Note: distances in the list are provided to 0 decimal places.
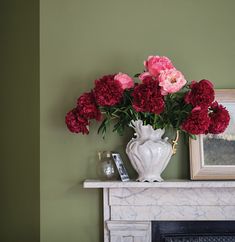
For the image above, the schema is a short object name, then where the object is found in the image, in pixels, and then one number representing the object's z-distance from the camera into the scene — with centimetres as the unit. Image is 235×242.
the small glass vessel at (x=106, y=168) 205
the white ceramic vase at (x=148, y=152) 196
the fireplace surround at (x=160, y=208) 208
